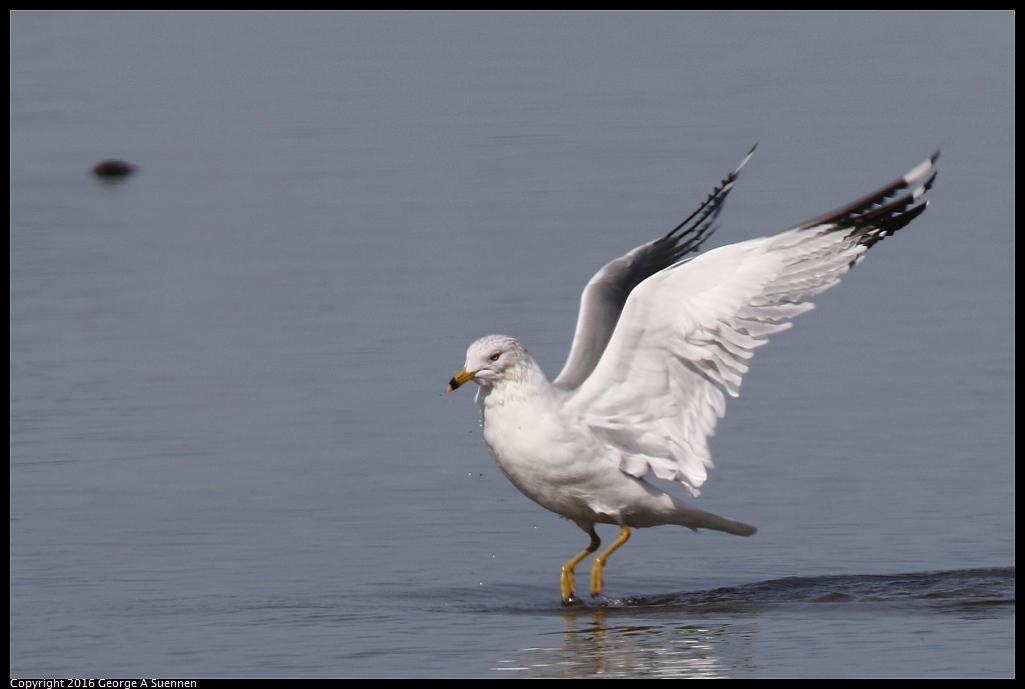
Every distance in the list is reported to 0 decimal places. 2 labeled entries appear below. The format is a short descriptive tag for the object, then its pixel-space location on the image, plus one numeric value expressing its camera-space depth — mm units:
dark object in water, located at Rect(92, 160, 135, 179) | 37062
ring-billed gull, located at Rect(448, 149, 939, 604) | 15836
